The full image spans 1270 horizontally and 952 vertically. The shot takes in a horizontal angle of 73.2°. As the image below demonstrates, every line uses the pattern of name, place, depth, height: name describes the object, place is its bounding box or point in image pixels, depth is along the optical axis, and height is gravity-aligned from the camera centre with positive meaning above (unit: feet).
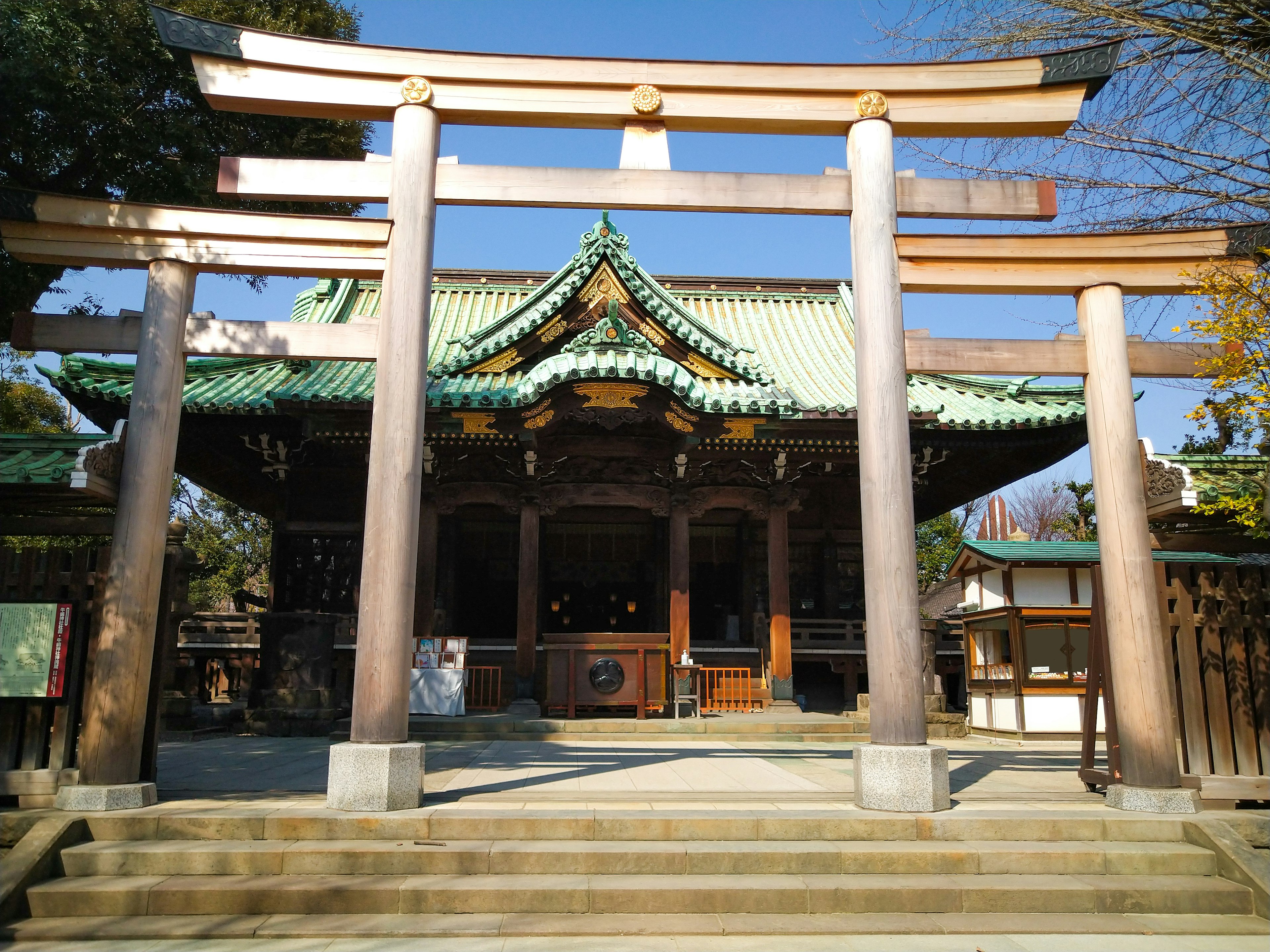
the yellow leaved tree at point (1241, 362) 20.85 +7.15
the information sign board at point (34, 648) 21.44 -0.04
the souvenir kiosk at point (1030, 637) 45.14 +0.82
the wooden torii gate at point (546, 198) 21.90 +12.84
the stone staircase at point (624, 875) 16.71 -4.69
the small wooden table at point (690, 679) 43.45 -1.62
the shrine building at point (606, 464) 43.88 +10.48
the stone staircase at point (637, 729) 39.42 -3.70
